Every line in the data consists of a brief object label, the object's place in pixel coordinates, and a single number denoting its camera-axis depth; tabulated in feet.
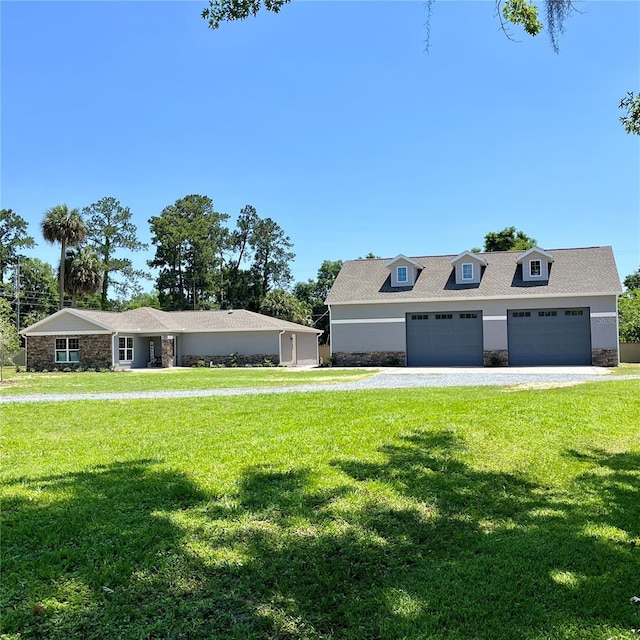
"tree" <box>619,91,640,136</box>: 20.68
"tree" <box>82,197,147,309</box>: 156.97
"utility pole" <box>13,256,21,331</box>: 140.44
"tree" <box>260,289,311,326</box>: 147.84
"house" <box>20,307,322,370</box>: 93.35
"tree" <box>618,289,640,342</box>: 101.04
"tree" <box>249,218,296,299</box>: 172.24
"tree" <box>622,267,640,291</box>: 193.64
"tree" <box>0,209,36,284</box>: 160.66
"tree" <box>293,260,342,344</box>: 172.76
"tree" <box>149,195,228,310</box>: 161.27
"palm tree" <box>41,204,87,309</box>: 121.19
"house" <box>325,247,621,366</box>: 82.74
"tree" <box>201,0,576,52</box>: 17.83
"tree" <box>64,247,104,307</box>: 125.90
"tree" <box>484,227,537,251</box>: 136.26
